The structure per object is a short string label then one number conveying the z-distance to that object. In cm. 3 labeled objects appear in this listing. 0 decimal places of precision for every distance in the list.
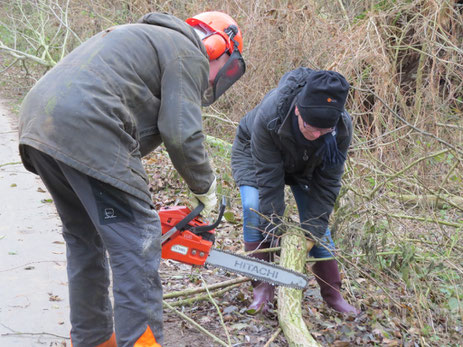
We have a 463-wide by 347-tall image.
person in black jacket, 291
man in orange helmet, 207
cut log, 293
